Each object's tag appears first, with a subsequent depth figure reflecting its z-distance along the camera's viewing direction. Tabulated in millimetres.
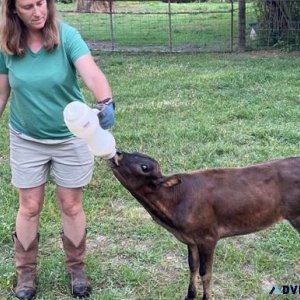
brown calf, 3207
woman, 3359
